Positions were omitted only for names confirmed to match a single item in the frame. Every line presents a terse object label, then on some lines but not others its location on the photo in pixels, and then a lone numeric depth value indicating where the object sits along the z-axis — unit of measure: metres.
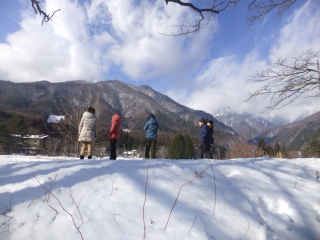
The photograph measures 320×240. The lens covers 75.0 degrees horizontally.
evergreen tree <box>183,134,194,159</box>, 44.16
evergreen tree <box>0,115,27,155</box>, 26.14
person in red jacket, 6.98
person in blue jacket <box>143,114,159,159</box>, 7.30
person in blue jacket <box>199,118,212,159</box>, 7.89
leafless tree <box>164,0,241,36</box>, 3.76
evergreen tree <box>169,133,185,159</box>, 44.03
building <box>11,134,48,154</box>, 27.59
